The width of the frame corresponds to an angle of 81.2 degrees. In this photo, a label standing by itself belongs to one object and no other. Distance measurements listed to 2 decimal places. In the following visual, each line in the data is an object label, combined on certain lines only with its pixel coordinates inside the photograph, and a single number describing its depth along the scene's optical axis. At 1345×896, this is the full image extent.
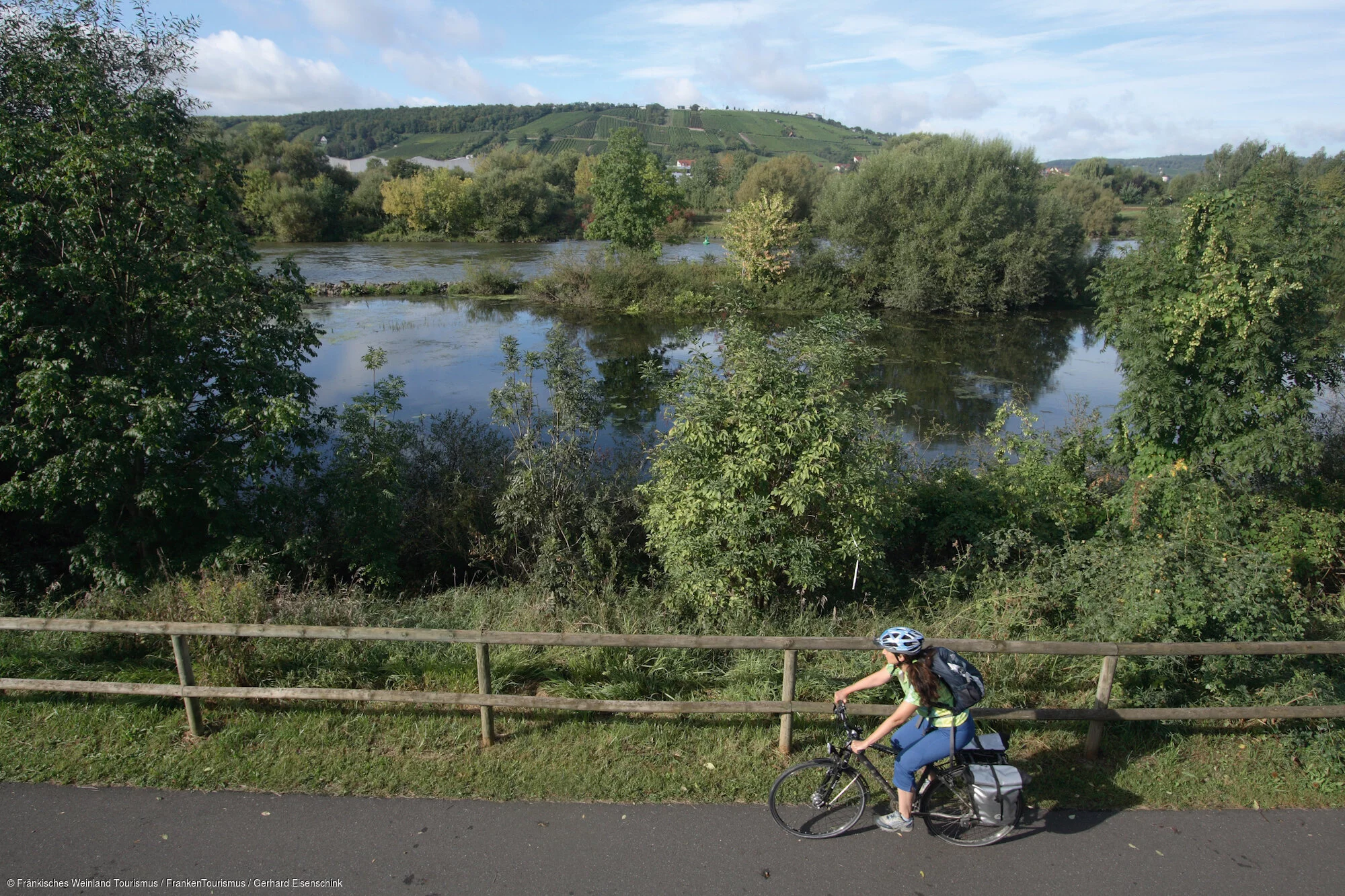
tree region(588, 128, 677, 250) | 47.09
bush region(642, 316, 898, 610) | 7.64
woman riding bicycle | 4.66
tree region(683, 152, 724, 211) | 93.50
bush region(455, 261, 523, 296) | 44.12
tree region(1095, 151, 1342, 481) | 11.52
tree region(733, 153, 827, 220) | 68.94
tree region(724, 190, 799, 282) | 41.22
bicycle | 4.85
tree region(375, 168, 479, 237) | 69.81
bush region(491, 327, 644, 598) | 10.66
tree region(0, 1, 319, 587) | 8.00
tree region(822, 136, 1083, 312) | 40.34
